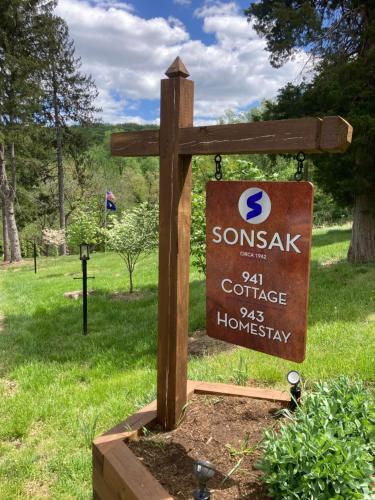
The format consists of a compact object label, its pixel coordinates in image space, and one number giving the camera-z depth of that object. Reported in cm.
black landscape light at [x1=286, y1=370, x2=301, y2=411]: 260
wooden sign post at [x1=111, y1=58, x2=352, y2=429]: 221
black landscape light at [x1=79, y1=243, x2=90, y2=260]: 644
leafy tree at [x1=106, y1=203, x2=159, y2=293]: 927
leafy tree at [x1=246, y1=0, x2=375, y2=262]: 761
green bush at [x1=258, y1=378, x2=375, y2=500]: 177
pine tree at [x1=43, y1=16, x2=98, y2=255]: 2266
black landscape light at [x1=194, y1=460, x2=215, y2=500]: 179
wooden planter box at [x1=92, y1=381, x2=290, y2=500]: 204
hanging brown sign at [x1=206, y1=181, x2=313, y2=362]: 215
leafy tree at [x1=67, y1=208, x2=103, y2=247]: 1532
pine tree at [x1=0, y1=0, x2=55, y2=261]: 1631
